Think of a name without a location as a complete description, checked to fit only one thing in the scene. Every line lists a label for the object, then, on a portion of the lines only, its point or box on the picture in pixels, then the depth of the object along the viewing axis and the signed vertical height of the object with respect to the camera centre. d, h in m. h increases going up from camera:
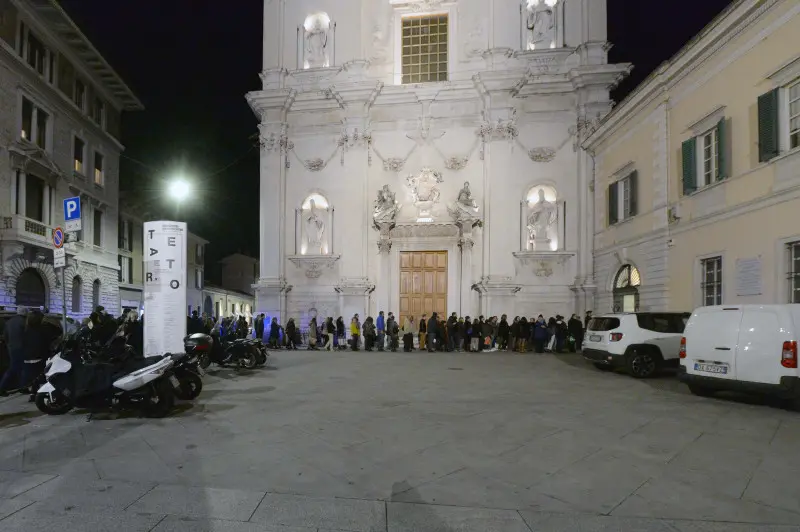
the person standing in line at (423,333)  19.86 -1.87
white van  7.68 -1.00
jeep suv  11.54 -1.24
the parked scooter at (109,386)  7.12 -1.42
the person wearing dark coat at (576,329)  18.56 -1.56
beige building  11.08 +3.01
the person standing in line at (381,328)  19.98 -1.68
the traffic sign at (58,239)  9.72 +0.82
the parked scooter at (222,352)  11.32 -1.64
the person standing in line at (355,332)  19.97 -1.83
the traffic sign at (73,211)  9.68 +1.38
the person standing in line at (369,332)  19.83 -1.82
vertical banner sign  9.19 -0.16
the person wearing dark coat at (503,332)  19.33 -1.78
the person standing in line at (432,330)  19.08 -1.67
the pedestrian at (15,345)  8.73 -1.05
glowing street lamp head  13.43 +2.49
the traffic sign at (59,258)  9.48 +0.45
